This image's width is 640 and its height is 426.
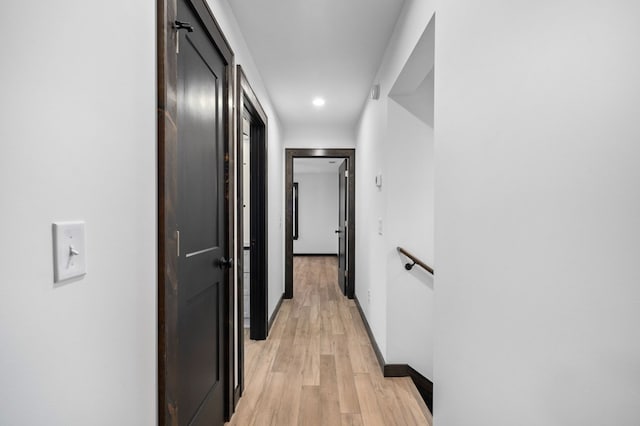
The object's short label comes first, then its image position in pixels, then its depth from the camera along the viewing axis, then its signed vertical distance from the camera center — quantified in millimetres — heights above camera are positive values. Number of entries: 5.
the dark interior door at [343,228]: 5363 -382
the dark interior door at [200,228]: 1427 -108
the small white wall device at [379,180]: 2965 +202
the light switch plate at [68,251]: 722 -99
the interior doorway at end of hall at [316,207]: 9531 -81
